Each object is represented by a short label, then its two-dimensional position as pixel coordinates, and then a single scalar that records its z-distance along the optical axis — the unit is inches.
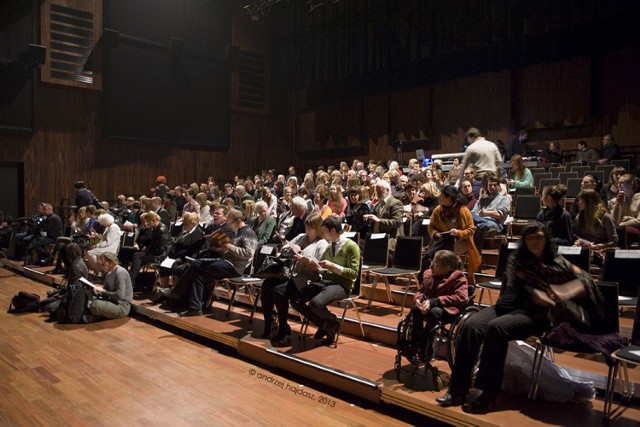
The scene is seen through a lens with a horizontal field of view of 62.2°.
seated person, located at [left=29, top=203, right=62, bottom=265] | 371.6
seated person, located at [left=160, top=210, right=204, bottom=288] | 230.1
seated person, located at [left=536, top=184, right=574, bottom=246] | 171.5
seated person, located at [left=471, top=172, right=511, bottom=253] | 217.3
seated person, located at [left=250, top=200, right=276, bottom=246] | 231.5
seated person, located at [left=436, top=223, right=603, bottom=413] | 111.3
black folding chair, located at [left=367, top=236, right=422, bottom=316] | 188.7
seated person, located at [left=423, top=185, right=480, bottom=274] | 175.0
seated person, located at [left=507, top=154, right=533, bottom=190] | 290.0
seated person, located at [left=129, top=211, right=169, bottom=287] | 264.8
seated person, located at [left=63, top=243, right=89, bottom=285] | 221.1
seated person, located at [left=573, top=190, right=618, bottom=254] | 171.2
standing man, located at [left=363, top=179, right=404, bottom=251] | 217.3
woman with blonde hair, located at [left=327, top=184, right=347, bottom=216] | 233.8
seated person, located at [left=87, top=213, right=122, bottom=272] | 287.0
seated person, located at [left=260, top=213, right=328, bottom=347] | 166.2
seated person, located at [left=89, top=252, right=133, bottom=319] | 220.2
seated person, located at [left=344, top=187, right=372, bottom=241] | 228.5
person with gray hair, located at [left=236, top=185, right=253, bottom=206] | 366.6
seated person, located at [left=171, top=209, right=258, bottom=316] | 208.4
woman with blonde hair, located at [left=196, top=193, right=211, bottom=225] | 334.3
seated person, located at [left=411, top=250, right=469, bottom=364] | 125.3
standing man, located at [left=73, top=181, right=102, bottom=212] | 405.7
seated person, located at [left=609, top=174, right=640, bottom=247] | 192.5
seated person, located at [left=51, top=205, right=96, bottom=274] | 326.0
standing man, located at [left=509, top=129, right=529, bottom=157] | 409.7
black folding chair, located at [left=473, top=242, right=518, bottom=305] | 158.4
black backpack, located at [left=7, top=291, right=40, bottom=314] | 237.1
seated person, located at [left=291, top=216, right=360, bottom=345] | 159.0
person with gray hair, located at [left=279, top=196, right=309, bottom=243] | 208.1
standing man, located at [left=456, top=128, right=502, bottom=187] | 239.6
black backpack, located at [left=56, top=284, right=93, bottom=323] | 216.5
